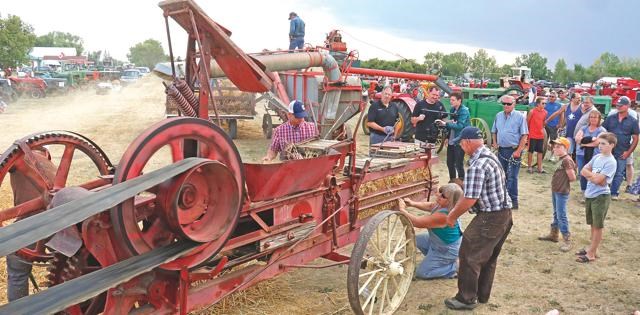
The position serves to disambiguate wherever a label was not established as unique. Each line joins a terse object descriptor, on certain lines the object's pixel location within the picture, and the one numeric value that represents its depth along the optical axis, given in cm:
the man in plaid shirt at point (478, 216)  421
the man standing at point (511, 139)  747
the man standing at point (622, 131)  768
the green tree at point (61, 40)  10709
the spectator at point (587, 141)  772
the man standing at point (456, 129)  764
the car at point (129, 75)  3612
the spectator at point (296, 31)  1334
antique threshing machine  257
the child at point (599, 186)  548
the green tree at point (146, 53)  10512
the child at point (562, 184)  589
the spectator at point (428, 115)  838
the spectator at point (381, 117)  777
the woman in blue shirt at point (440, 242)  473
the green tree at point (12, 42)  3544
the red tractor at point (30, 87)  2677
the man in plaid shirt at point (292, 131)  517
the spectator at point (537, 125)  980
